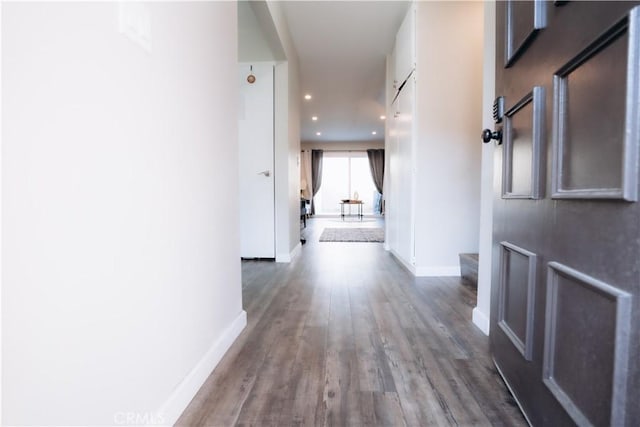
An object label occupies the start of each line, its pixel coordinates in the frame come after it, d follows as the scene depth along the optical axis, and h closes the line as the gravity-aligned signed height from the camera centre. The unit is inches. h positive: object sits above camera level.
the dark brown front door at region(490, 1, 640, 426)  20.7 -1.3
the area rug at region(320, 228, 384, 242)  204.8 -28.1
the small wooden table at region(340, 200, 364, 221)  372.5 -11.1
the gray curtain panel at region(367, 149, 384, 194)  401.1 +36.9
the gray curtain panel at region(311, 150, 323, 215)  408.2 +32.9
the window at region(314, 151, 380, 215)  418.9 +16.6
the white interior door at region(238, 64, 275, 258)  133.4 +13.2
